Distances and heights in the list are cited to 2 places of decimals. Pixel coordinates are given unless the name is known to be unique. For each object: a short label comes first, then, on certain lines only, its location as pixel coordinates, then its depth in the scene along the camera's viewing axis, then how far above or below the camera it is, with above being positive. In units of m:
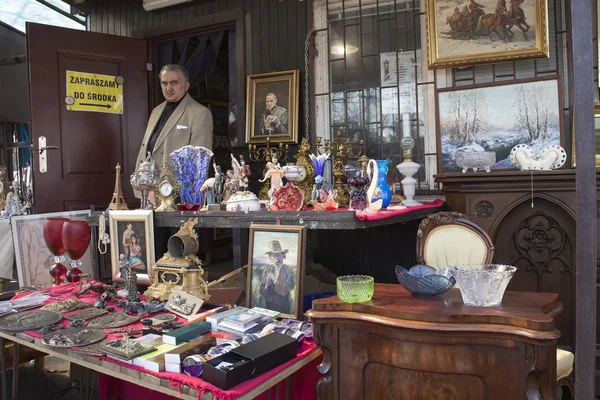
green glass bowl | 1.44 -0.30
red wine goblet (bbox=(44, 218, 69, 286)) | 2.68 -0.24
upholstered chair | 1.99 -0.22
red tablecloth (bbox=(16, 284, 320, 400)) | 1.40 -0.56
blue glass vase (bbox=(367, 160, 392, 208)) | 2.37 +0.02
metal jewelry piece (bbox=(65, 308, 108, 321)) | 2.11 -0.51
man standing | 4.01 +0.59
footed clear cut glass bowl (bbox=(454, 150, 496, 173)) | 3.07 +0.18
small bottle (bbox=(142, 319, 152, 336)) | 1.88 -0.52
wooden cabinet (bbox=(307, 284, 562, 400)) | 1.19 -0.42
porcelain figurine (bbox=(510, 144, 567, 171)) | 2.71 +0.15
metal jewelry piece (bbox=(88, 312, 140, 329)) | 1.98 -0.51
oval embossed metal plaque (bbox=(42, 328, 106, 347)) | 1.76 -0.52
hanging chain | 4.14 +0.80
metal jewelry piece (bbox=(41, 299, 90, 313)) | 2.24 -0.50
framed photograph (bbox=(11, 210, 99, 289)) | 3.38 -0.37
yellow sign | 4.54 +0.99
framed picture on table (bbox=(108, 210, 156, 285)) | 2.59 -0.23
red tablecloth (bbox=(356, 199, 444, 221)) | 2.12 -0.11
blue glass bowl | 1.46 -0.28
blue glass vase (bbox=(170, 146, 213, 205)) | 2.76 +0.14
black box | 1.39 -0.50
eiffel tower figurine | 2.92 -0.02
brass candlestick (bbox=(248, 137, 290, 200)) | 4.12 +0.35
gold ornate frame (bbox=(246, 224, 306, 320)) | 2.00 -0.31
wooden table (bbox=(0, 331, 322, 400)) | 1.44 -0.57
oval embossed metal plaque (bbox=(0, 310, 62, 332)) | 1.98 -0.51
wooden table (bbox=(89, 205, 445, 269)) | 2.12 -0.13
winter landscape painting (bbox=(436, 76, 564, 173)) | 3.30 +0.48
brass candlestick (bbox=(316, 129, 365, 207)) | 3.15 +0.21
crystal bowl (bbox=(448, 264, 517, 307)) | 1.34 -0.27
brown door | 4.35 +0.73
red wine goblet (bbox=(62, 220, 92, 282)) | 2.62 -0.21
